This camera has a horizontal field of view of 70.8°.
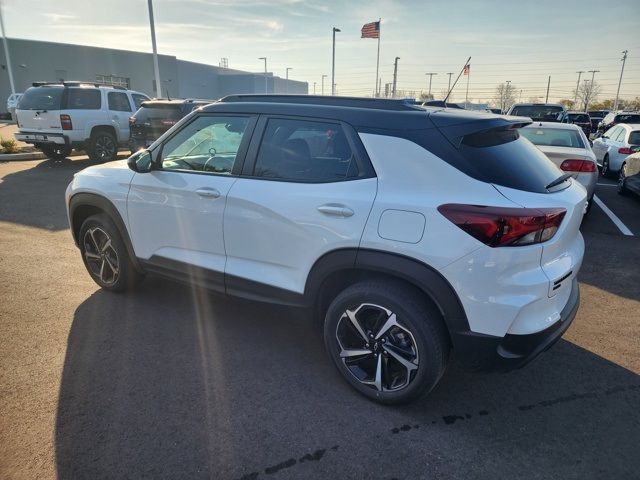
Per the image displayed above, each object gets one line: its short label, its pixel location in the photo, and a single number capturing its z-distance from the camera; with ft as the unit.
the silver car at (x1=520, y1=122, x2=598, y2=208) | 21.72
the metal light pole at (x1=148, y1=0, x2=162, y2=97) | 71.56
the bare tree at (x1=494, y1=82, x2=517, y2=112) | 270.81
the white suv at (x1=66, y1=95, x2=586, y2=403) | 7.66
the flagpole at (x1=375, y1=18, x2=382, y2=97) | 144.56
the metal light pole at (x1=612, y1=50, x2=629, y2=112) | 244.11
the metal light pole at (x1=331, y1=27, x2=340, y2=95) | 123.13
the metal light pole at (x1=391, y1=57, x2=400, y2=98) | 129.08
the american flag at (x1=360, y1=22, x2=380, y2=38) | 100.89
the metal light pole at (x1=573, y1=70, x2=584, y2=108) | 268.62
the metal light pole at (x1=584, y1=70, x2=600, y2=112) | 237.20
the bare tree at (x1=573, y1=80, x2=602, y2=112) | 261.03
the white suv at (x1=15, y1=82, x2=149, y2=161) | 38.27
